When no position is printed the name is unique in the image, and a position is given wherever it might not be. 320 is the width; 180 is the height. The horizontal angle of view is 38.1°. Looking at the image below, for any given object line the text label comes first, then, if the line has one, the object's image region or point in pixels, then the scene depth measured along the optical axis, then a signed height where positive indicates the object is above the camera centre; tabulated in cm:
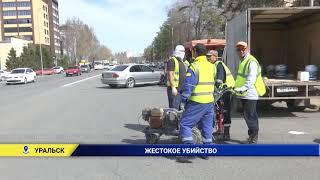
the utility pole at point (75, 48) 14027 +339
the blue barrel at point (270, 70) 1439 -43
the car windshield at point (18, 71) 3994 -96
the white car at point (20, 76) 3834 -137
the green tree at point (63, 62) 11718 -68
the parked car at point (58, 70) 8439 -196
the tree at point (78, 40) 14800 +640
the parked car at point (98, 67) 10069 -178
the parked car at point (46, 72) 7998 -213
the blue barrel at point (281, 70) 1389 -42
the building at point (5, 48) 11309 +298
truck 1147 +43
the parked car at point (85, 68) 7431 -148
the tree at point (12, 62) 8175 -35
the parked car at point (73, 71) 5818 -149
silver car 2703 -103
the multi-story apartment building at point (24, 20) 15200 +1336
